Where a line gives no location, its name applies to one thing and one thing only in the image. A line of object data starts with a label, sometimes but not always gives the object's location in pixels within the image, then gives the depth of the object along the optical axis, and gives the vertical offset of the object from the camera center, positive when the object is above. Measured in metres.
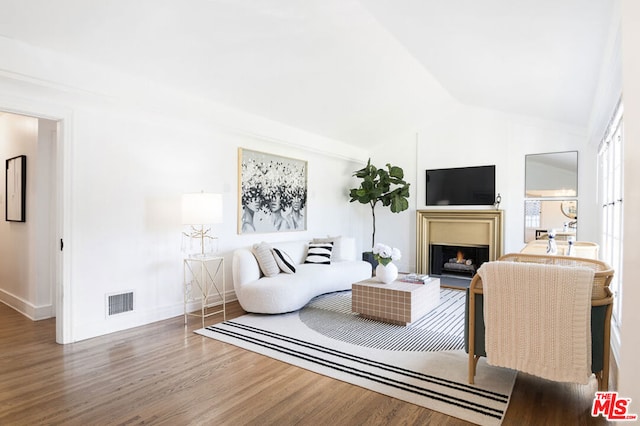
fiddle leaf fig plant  6.68 +0.41
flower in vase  4.13 -0.48
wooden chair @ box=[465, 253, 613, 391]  2.18 -0.63
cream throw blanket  2.13 -0.63
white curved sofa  4.06 -0.84
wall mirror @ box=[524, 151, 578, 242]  5.53 +0.28
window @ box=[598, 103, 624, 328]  3.25 +0.15
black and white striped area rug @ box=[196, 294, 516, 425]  2.30 -1.17
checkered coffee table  3.80 -0.94
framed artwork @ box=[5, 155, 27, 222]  4.31 +0.25
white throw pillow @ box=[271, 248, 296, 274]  4.57 -0.64
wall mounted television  6.23 +0.45
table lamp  3.80 +0.02
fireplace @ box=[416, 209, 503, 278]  6.12 -0.46
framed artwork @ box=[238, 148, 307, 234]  5.08 +0.27
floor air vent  3.66 -0.93
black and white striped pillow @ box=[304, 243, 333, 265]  5.27 -0.61
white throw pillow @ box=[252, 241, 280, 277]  4.41 -0.58
